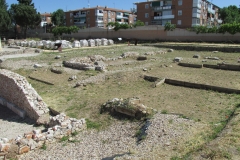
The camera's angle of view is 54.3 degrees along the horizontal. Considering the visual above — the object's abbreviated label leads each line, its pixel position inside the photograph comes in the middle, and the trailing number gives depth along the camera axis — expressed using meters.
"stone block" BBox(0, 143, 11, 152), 7.81
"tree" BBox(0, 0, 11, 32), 54.25
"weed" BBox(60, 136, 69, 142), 8.48
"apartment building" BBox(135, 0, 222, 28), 54.02
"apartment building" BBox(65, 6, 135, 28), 71.69
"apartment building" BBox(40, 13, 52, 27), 85.35
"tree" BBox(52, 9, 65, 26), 74.25
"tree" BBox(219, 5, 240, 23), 61.75
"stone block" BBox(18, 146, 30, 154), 7.69
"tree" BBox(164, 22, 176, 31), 39.91
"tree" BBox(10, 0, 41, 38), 57.84
